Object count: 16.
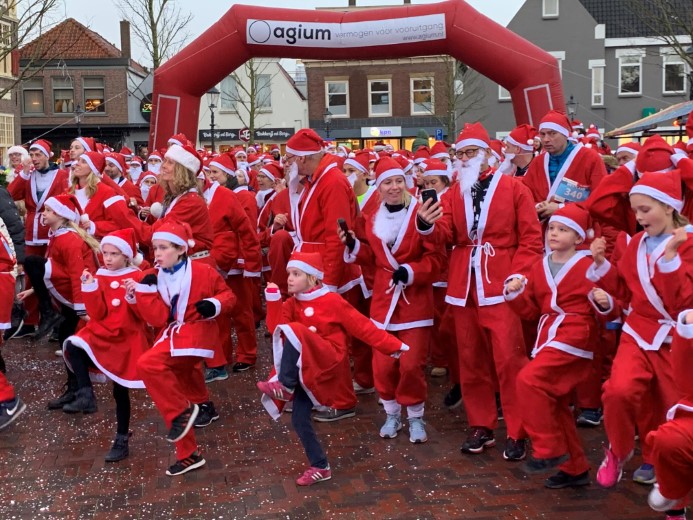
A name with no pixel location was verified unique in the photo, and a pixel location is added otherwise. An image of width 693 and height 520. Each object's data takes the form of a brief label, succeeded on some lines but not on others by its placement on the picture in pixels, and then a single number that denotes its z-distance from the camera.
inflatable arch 14.03
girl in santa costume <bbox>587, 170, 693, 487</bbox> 4.53
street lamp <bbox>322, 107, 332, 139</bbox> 36.29
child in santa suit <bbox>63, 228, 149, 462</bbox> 6.03
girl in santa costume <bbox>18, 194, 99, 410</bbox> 7.39
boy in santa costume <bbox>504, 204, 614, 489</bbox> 5.13
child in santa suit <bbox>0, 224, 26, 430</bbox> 6.77
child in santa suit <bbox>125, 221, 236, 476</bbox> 5.68
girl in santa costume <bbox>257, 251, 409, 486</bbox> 5.36
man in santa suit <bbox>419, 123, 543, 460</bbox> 5.78
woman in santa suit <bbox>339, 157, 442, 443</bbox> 6.20
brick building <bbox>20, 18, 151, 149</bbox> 46.16
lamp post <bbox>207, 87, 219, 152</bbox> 24.89
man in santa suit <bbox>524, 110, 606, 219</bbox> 6.76
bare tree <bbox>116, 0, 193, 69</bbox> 26.33
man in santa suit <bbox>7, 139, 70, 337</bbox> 10.05
